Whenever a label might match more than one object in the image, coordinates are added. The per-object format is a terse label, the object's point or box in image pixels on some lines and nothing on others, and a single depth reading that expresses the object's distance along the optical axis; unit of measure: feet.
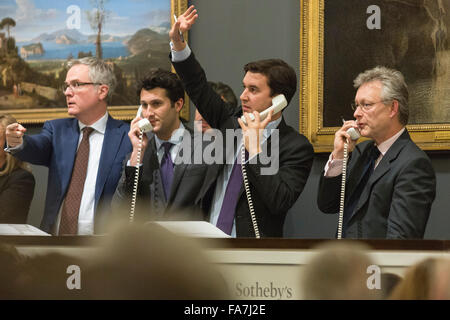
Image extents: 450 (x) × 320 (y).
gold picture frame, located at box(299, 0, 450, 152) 29.73
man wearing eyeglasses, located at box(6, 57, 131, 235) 25.12
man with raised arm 23.11
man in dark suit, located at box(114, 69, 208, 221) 24.11
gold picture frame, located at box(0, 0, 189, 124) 32.35
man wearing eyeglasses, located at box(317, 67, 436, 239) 21.56
